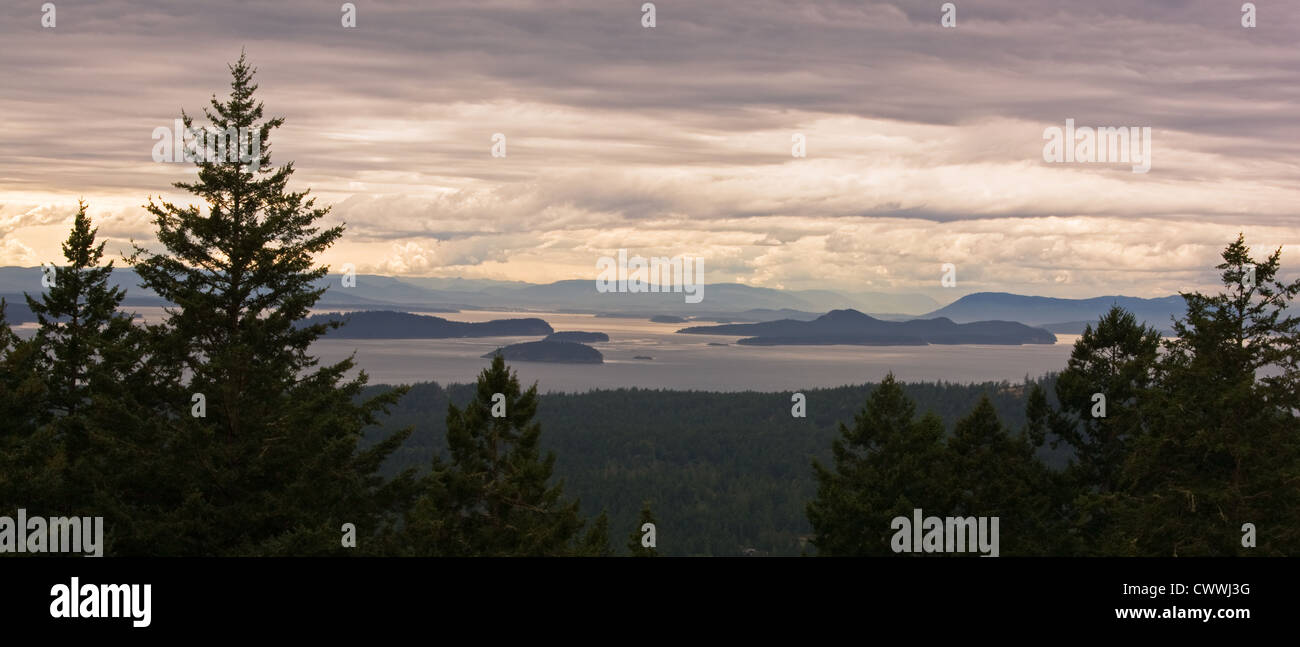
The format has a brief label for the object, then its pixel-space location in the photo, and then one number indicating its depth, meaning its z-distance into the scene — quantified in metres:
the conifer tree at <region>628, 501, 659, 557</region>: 41.38
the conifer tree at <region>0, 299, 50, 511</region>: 23.11
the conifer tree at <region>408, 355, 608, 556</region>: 29.06
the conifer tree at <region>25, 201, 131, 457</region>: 30.98
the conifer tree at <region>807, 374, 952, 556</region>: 36.38
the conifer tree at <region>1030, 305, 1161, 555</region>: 35.41
